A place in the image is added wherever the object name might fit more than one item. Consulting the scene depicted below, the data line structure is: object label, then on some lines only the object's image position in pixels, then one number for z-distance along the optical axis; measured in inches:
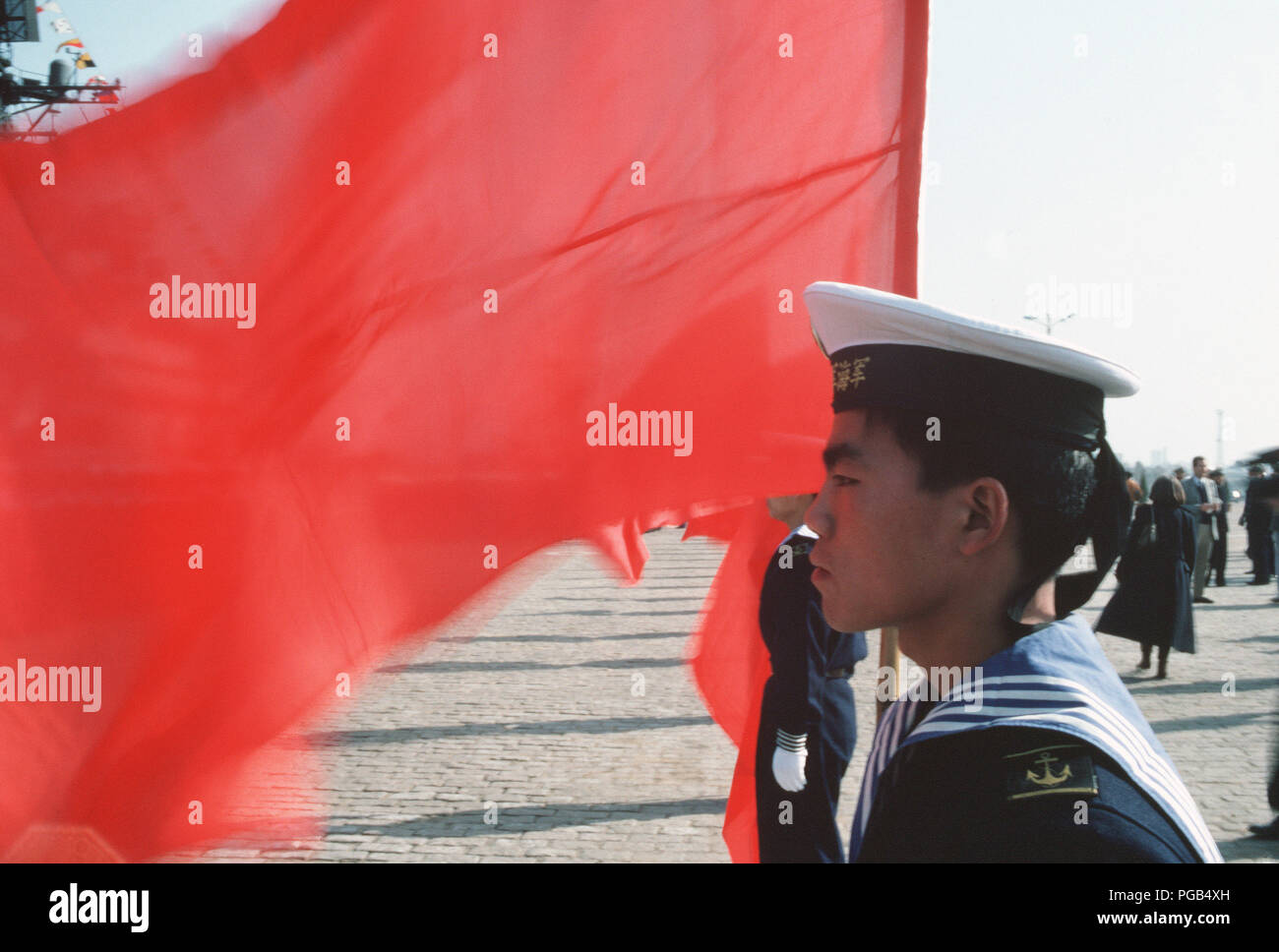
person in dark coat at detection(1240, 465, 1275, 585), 601.6
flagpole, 124.5
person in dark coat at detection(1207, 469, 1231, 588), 645.9
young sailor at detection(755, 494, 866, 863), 148.8
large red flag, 86.0
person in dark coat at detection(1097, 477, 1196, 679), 347.6
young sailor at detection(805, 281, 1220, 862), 50.3
